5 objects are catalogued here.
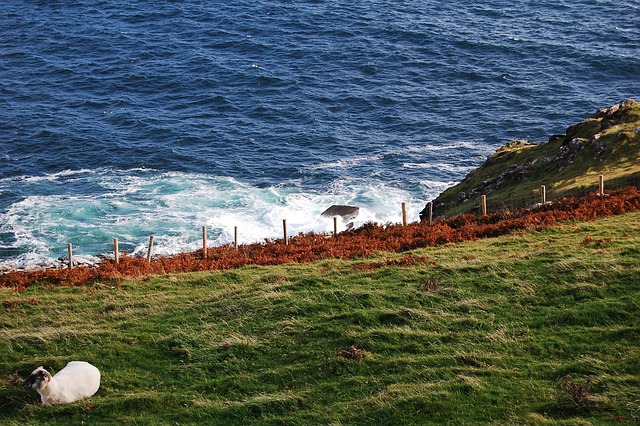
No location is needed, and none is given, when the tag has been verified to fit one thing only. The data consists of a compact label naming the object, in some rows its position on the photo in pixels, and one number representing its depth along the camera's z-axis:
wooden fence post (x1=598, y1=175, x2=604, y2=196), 47.38
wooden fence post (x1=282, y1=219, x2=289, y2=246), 47.49
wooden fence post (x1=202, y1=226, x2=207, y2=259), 45.84
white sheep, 26.14
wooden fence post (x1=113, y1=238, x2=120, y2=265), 44.25
